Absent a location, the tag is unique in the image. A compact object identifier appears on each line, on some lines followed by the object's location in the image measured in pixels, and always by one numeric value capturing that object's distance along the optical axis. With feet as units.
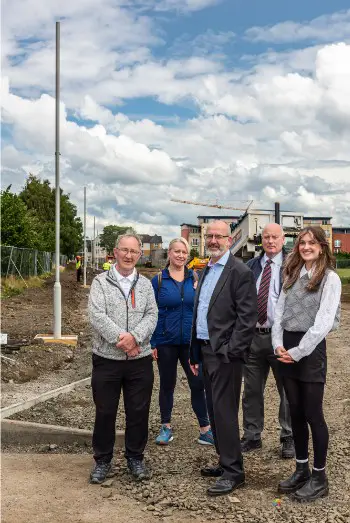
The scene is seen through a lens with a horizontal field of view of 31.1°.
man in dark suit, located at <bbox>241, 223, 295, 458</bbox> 18.85
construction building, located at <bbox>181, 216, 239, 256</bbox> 529.81
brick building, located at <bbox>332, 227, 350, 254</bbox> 500.74
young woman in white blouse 15.51
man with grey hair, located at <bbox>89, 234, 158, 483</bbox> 16.85
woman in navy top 19.86
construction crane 540.93
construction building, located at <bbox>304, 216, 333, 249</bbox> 412.16
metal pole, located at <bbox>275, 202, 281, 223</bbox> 94.70
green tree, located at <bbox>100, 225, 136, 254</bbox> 541.34
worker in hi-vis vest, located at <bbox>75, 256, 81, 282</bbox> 128.88
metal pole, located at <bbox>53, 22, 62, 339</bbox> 41.32
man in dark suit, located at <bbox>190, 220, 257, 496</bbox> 16.03
